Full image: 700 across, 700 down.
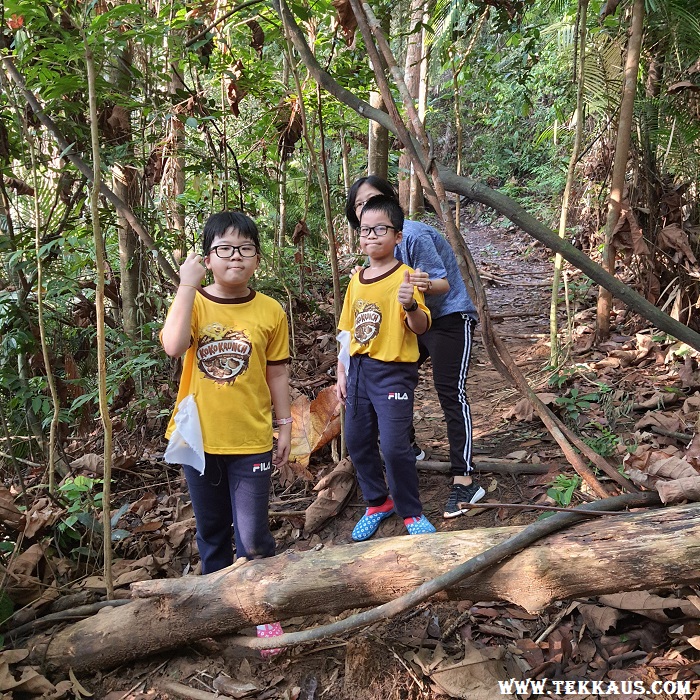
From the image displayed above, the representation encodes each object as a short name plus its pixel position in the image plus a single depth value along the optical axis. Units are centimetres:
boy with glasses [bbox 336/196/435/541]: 275
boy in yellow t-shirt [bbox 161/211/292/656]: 234
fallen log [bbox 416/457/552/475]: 343
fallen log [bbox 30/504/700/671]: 180
